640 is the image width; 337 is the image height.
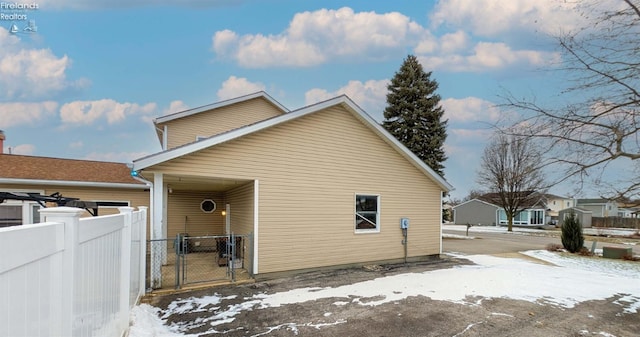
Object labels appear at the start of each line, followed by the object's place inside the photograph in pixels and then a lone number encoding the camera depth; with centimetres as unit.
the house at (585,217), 3953
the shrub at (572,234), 1428
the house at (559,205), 5395
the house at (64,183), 1080
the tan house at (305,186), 797
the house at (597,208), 4809
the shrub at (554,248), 1485
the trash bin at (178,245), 661
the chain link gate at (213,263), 757
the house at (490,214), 3925
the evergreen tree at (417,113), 1953
